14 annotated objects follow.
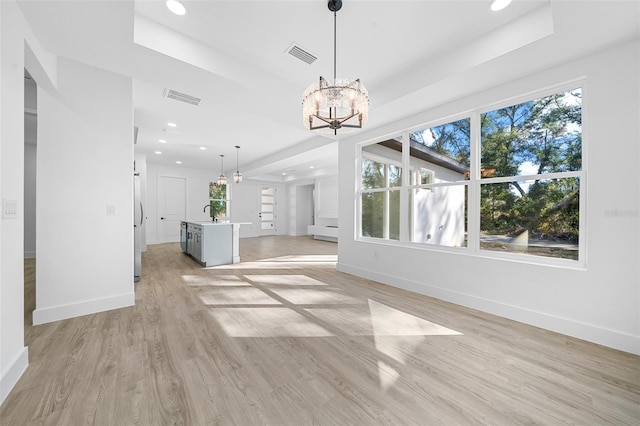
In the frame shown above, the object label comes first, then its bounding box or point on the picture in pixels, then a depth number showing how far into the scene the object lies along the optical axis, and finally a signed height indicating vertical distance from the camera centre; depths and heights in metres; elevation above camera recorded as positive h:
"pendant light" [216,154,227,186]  7.41 +0.94
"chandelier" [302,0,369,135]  1.99 +0.88
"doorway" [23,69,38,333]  3.83 +0.64
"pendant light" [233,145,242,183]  7.21 +0.98
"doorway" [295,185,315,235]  12.09 +0.19
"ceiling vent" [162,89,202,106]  3.57 +1.65
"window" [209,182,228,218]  9.99 +0.46
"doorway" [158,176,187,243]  8.75 +0.18
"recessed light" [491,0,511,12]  2.05 +1.68
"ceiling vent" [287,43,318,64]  2.61 +1.66
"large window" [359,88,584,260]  2.53 +0.39
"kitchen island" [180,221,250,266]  5.28 -0.67
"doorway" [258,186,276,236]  11.40 +0.04
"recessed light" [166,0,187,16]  2.05 +1.66
